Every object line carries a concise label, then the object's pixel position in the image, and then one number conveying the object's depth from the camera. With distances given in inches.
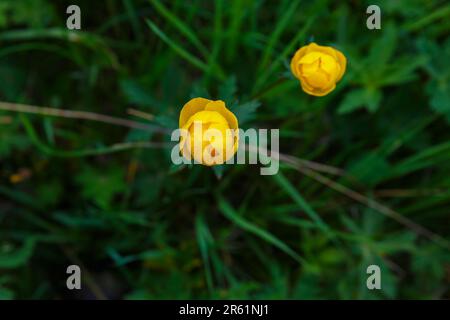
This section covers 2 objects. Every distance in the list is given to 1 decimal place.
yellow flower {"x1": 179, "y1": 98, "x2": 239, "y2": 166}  26.2
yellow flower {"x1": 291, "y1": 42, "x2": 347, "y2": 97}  27.0
